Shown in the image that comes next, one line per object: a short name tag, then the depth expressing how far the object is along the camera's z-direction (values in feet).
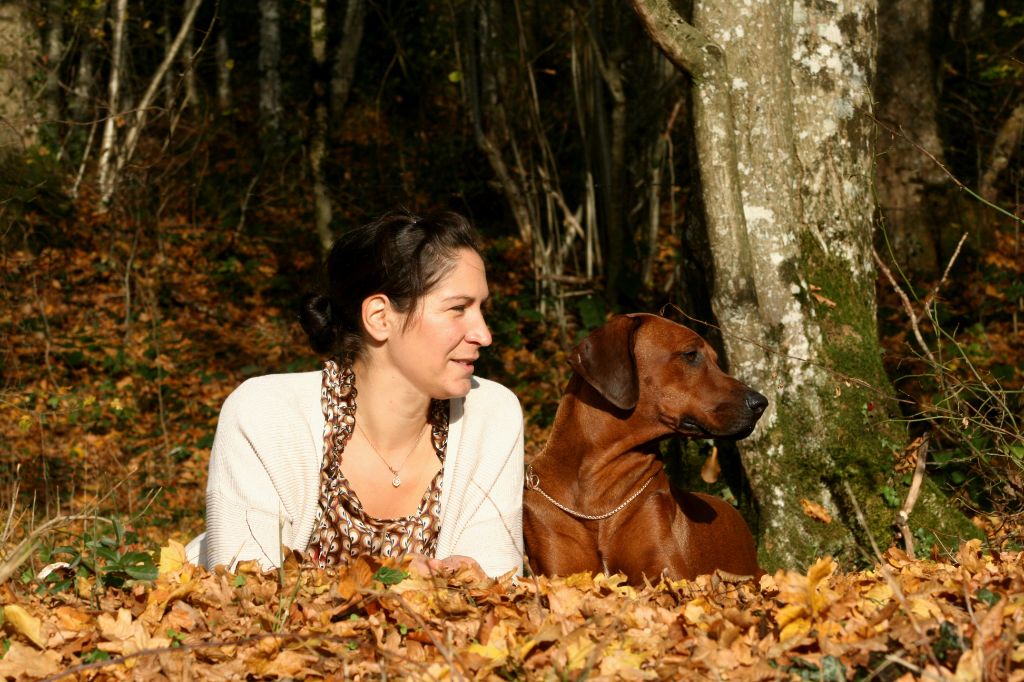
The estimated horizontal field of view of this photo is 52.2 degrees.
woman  12.13
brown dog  13.78
